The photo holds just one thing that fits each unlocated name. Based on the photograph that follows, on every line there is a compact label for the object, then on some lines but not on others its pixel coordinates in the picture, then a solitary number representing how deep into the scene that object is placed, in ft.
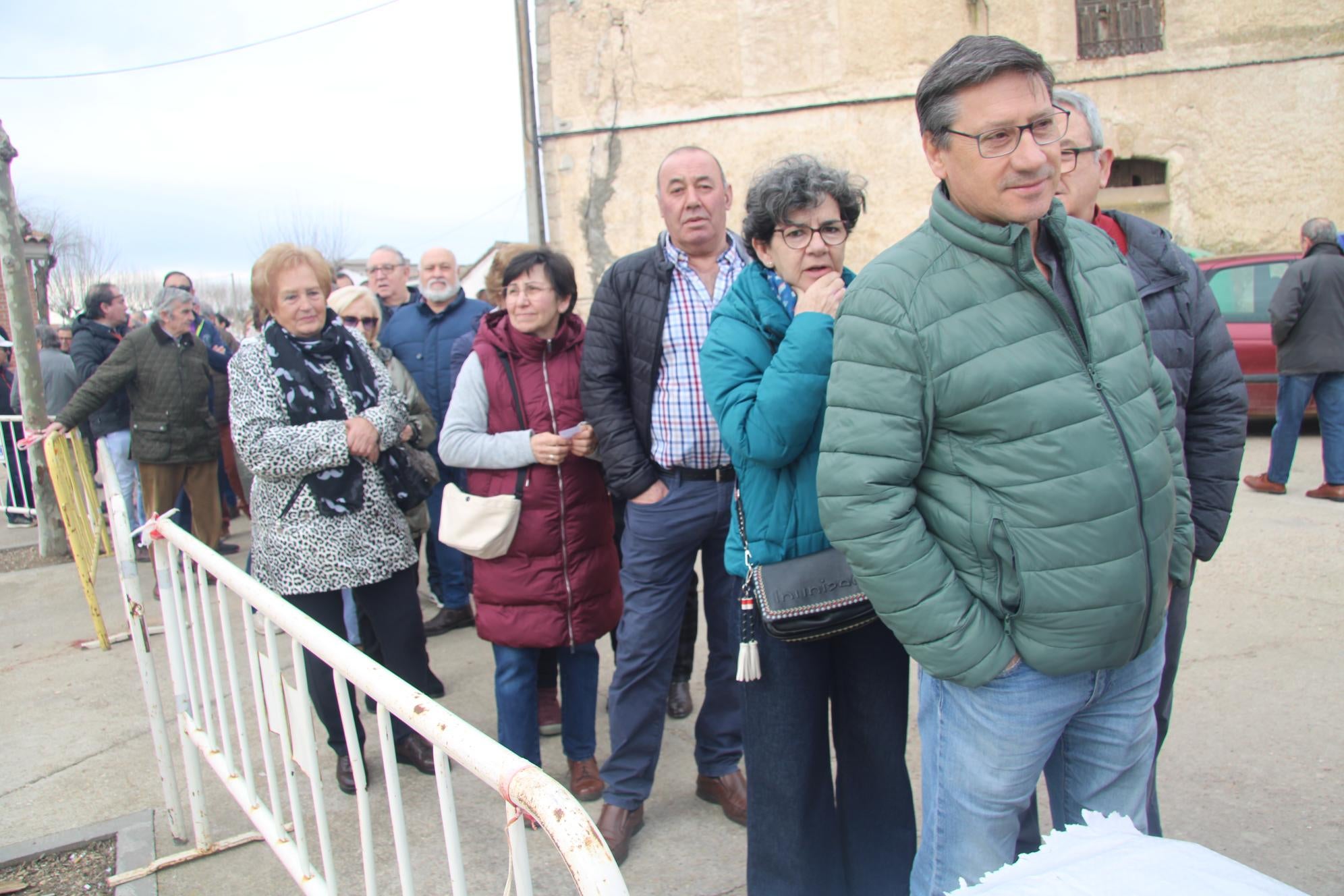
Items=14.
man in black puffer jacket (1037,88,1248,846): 7.39
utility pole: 46.06
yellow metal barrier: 16.84
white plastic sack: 3.32
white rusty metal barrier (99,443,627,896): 4.01
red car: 27.55
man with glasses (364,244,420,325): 18.62
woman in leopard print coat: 10.37
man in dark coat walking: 21.21
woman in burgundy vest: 10.22
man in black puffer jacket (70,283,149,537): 22.70
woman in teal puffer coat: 7.17
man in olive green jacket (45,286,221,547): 19.83
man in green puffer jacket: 5.32
